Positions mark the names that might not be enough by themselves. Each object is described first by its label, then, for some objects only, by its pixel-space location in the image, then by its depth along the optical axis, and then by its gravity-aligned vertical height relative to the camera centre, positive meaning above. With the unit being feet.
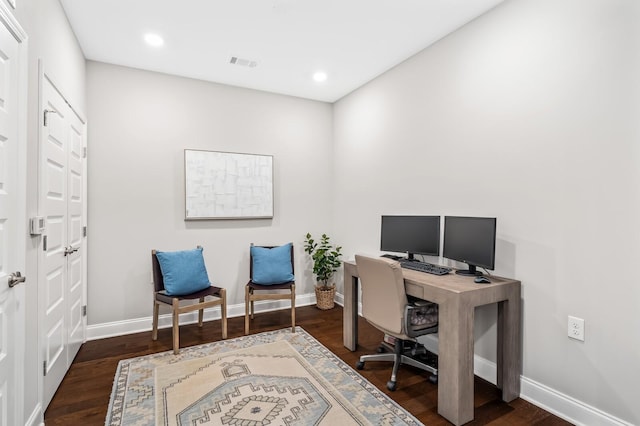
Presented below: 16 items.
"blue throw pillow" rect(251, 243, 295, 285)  11.62 -1.96
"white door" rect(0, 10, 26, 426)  4.87 -0.40
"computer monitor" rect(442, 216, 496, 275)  7.31 -0.68
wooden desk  6.50 -2.45
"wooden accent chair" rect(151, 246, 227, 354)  9.96 -2.61
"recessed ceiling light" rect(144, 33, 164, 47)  9.32 +4.77
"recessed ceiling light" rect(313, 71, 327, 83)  11.80 +4.79
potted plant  13.62 -2.25
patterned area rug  6.57 -4.03
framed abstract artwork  12.10 +0.91
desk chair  7.50 -2.32
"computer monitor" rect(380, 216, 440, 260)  9.12 -0.68
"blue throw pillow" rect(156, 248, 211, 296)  10.10 -1.94
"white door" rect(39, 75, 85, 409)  6.77 -0.71
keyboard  8.22 -1.43
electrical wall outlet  6.44 -2.23
